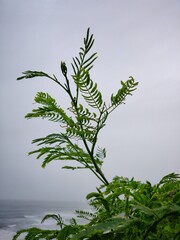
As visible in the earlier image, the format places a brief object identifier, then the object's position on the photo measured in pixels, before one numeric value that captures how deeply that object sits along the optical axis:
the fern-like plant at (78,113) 1.09
